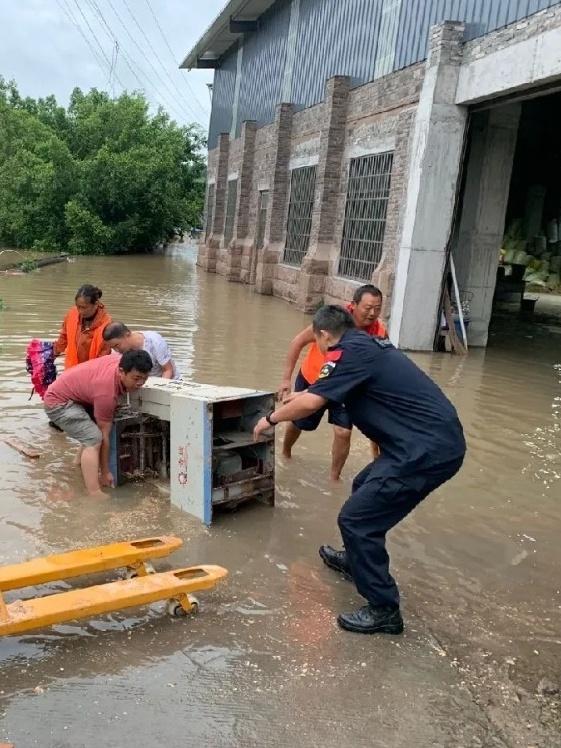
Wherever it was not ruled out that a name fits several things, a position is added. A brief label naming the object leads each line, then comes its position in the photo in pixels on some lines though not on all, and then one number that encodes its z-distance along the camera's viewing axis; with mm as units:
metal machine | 4754
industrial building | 11242
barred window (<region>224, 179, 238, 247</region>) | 28453
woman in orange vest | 6184
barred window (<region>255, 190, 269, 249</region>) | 24312
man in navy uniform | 3625
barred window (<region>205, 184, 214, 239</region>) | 31959
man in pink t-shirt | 5023
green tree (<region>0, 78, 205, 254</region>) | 36500
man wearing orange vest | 5336
